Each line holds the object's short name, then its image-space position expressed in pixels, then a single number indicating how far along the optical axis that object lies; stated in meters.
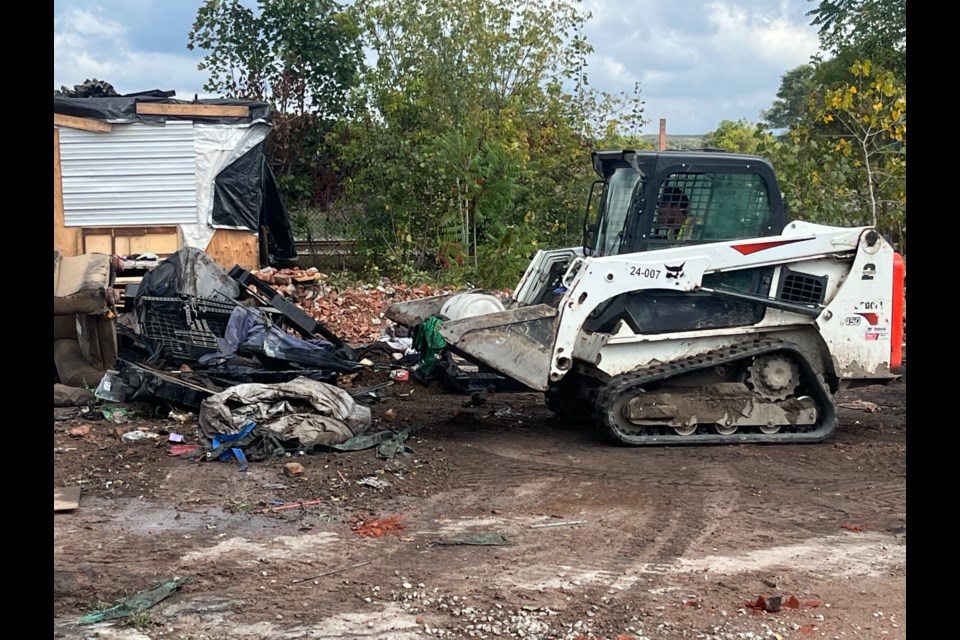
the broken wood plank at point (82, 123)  15.34
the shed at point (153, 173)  15.52
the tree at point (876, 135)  14.96
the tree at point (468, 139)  16.95
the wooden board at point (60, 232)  15.43
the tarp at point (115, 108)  15.34
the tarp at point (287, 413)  8.07
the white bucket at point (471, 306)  9.22
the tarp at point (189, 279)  11.03
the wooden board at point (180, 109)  15.60
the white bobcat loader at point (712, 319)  8.21
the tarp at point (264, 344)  10.42
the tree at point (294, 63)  19.08
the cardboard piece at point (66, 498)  6.58
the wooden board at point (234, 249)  16.11
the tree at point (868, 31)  18.69
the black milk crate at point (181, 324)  10.71
